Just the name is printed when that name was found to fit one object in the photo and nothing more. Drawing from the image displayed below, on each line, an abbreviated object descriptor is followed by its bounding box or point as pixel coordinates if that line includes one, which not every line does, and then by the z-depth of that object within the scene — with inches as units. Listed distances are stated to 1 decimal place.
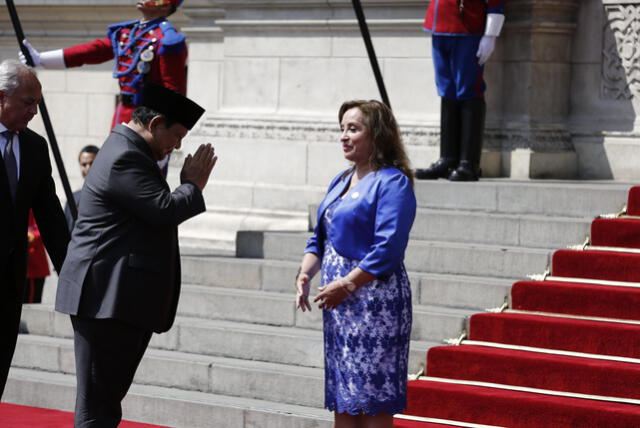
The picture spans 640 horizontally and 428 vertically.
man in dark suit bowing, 386.5
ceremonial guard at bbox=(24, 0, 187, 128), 612.2
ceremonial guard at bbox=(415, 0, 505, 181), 651.7
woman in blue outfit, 402.2
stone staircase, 534.2
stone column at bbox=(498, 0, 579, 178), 700.6
